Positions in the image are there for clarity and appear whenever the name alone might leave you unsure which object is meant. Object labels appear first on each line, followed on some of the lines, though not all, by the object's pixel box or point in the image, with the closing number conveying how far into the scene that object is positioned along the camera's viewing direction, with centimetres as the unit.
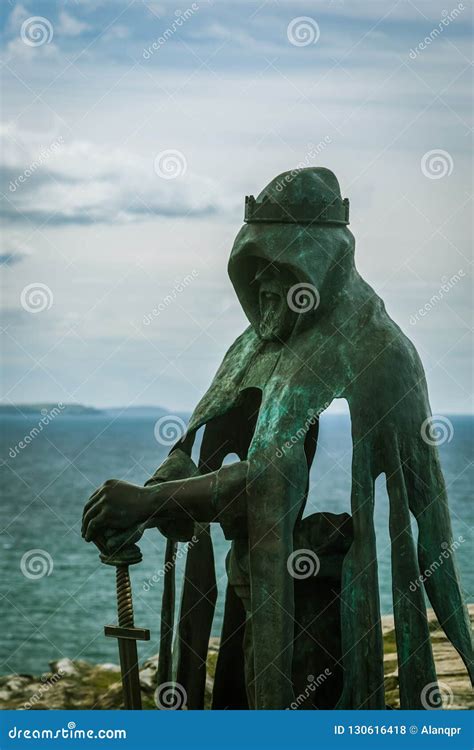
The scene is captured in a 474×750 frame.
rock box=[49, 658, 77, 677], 1555
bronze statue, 1031
